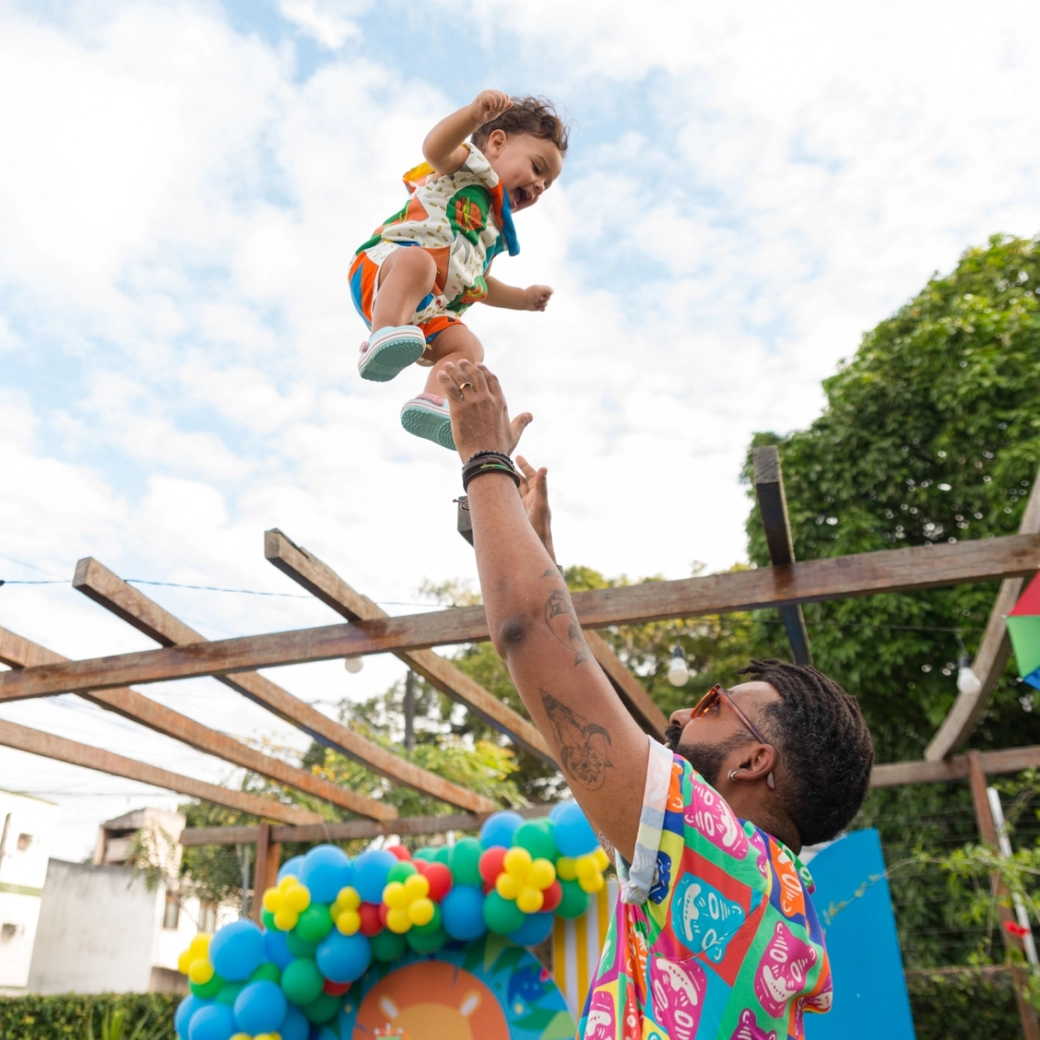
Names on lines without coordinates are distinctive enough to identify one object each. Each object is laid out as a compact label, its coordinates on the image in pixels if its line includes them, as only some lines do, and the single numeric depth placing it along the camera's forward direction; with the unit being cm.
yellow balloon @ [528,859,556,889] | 429
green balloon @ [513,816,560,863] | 441
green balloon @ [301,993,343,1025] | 461
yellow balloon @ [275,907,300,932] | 450
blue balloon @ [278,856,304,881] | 470
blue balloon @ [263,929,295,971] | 455
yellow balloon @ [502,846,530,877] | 431
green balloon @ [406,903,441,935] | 445
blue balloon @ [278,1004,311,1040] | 452
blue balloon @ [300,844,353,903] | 452
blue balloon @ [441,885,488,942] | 439
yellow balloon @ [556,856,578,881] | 441
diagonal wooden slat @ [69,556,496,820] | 364
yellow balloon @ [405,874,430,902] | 440
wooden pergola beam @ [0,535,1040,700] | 327
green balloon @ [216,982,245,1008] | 450
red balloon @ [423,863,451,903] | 446
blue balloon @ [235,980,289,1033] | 431
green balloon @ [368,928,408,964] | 454
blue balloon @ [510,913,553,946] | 442
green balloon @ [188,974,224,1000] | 458
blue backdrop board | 414
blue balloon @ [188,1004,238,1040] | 434
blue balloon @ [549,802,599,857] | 441
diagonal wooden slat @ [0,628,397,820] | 409
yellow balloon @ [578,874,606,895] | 439
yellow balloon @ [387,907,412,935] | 439
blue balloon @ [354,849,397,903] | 450
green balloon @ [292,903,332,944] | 444
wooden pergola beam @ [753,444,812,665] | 302
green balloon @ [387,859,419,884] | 447
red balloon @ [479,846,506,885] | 441
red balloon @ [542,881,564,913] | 435
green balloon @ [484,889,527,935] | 432
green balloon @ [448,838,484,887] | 448
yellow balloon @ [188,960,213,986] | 461
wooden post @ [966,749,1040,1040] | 456
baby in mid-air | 178
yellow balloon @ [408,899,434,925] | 434
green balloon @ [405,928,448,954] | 448
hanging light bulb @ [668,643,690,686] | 496
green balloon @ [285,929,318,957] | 449
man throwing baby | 93
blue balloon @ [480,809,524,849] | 454
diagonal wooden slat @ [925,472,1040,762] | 347
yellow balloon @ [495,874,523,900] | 429
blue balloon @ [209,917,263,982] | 451
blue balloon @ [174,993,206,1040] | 456
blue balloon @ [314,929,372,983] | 438
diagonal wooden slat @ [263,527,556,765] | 337
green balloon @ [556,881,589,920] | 442
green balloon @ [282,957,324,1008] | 444
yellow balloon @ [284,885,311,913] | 449
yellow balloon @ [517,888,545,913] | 424
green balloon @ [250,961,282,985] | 449
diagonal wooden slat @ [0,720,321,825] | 467
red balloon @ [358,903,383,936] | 448
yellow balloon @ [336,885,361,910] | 449
